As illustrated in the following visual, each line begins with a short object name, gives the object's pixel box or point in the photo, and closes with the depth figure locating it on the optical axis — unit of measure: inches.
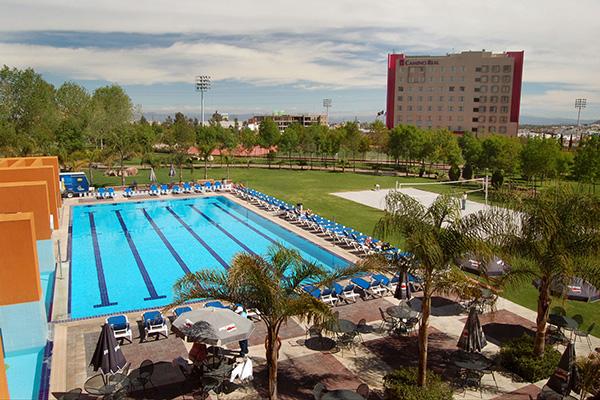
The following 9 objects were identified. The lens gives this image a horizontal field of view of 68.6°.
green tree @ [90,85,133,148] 2148.1
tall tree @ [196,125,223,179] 2217.0
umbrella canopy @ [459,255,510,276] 615.2
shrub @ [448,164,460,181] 1603.1
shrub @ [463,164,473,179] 1609.3
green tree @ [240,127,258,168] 2189.3
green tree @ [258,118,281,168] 2206.0
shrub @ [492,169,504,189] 1412.3
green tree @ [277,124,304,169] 2066.9
